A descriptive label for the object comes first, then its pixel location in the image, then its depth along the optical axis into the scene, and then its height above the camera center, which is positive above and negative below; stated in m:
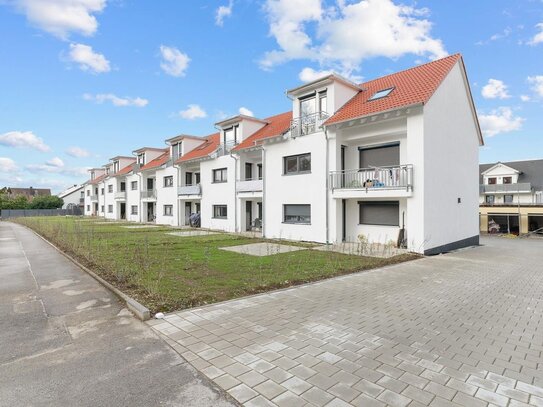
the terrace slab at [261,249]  12.54 -1.75
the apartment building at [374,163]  13.27 +2.32
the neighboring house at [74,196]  71.75 +3.05
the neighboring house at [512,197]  29.98 +1.25
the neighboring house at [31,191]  88.88 +5.42
